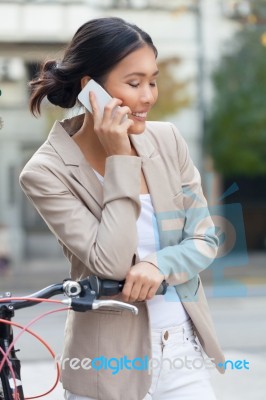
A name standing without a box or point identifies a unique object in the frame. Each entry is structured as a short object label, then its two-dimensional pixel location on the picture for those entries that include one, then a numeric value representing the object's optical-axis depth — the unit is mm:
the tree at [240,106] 21404
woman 2905
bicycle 2657
